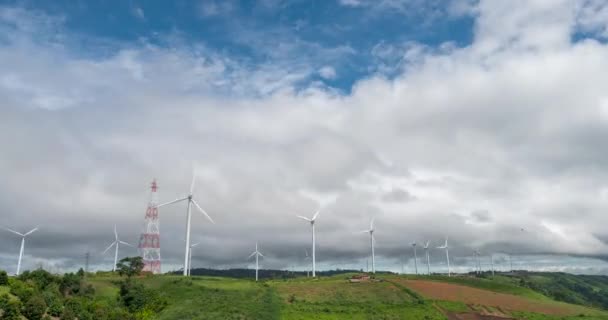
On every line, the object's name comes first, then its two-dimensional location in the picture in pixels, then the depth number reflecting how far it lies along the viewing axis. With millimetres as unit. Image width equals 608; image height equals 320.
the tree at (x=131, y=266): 142250
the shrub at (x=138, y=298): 119875
